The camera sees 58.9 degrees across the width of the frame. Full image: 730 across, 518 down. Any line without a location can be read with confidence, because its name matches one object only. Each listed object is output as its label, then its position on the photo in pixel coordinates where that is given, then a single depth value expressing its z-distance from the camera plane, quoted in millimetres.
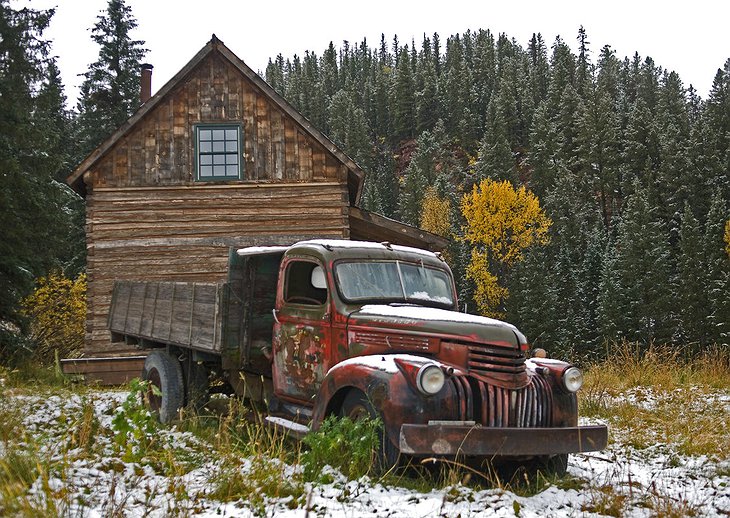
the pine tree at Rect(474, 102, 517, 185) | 70062
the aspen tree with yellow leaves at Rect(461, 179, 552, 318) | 44969
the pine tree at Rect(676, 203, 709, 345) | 42125
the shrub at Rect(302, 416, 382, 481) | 4820
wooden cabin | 14875
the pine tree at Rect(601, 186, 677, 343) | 43469
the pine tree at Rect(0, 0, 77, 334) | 13953
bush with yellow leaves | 17953
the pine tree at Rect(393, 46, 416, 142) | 106688
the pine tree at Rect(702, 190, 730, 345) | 40406
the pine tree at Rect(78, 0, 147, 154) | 30312
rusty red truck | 4910
